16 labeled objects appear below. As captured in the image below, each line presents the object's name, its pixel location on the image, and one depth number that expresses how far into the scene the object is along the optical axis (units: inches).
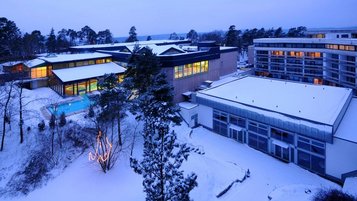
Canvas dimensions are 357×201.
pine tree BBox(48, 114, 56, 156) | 972.8
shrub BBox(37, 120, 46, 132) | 1014.8
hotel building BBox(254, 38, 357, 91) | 1956.2
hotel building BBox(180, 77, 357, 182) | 821.2
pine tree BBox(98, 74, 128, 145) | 886.4
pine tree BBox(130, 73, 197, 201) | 497.4
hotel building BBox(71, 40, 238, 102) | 1374.3
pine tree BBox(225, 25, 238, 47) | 3503.9
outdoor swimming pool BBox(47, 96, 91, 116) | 1196.2
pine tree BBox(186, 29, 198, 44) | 4950.8
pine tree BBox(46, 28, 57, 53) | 2834.6
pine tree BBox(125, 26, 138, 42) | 3737.0
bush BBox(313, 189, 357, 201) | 618.2
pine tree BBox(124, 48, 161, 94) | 1063.6
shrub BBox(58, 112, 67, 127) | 1027.6
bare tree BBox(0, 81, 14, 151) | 995.4
